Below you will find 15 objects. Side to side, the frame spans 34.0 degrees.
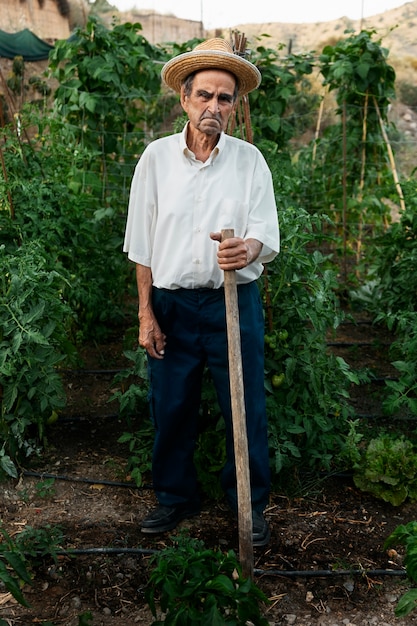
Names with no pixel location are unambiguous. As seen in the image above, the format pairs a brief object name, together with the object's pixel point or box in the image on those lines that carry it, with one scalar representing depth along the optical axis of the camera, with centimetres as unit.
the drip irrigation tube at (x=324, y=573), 256
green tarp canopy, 1730
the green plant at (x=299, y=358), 304
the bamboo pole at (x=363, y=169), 571
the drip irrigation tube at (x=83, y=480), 318
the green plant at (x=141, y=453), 314
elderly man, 237
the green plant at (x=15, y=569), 182
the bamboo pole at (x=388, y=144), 558
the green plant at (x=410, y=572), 191
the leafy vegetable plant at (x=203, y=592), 187
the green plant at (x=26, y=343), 283
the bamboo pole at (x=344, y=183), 537
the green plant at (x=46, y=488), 311
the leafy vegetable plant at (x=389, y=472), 304
